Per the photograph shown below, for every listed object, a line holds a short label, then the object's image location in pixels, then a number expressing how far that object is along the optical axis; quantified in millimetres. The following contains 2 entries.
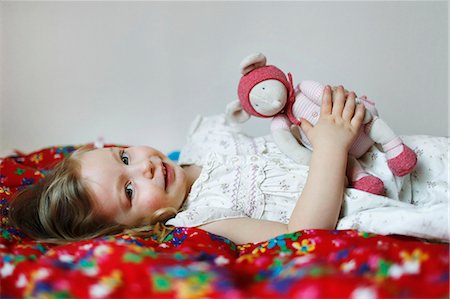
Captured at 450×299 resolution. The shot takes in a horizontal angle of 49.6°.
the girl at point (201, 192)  1046
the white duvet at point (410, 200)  953
